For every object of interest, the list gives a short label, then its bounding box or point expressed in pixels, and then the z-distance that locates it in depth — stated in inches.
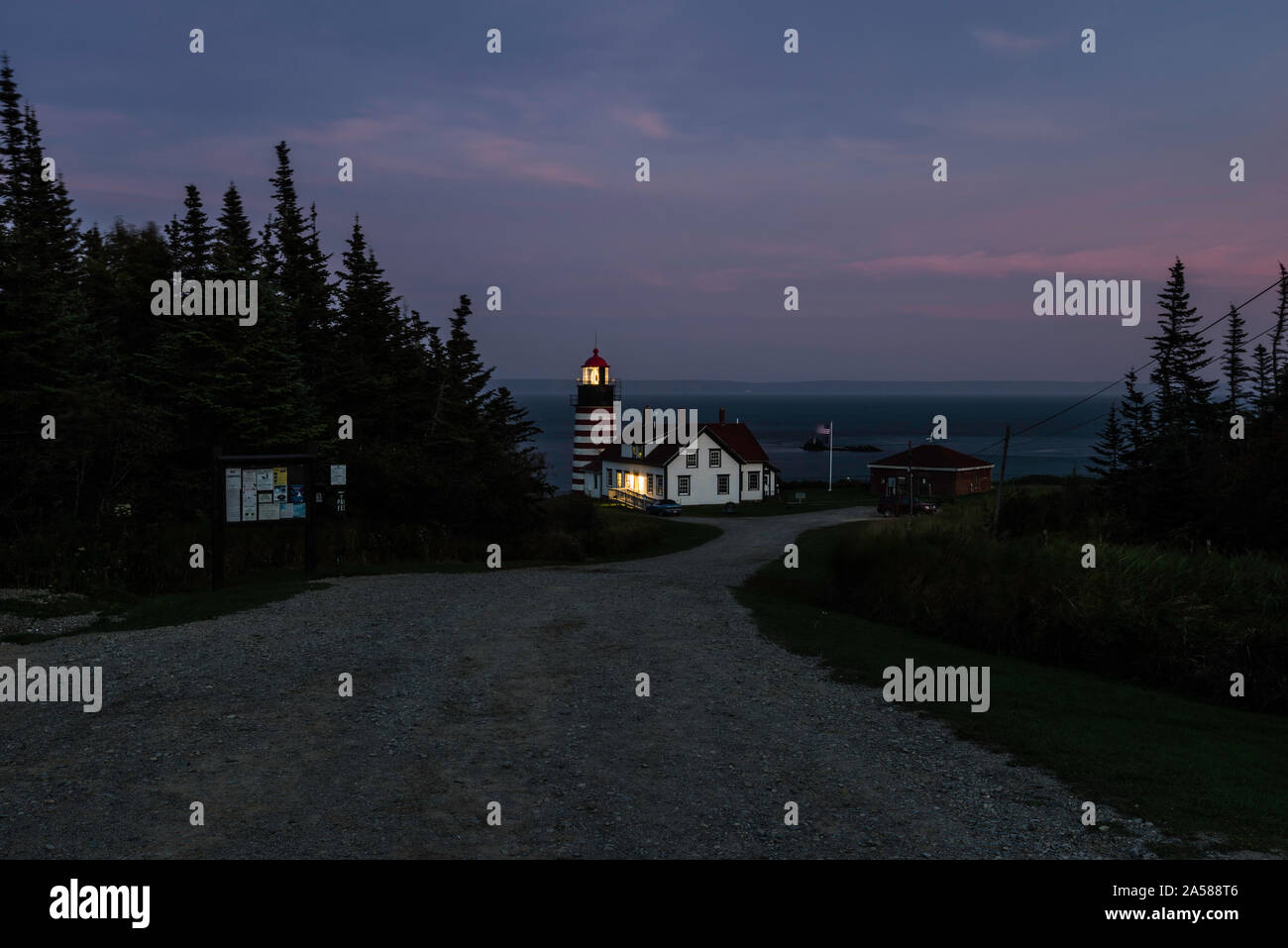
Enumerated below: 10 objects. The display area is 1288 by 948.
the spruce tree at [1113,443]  2390.5
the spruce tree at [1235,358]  2999.5
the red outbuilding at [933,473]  2805.1
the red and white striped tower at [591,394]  2962.6
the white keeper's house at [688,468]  2677.2
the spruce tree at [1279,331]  2888.8
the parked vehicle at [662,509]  2428.6
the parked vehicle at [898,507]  2149.4
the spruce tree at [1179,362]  2388.9
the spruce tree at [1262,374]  2644.2
